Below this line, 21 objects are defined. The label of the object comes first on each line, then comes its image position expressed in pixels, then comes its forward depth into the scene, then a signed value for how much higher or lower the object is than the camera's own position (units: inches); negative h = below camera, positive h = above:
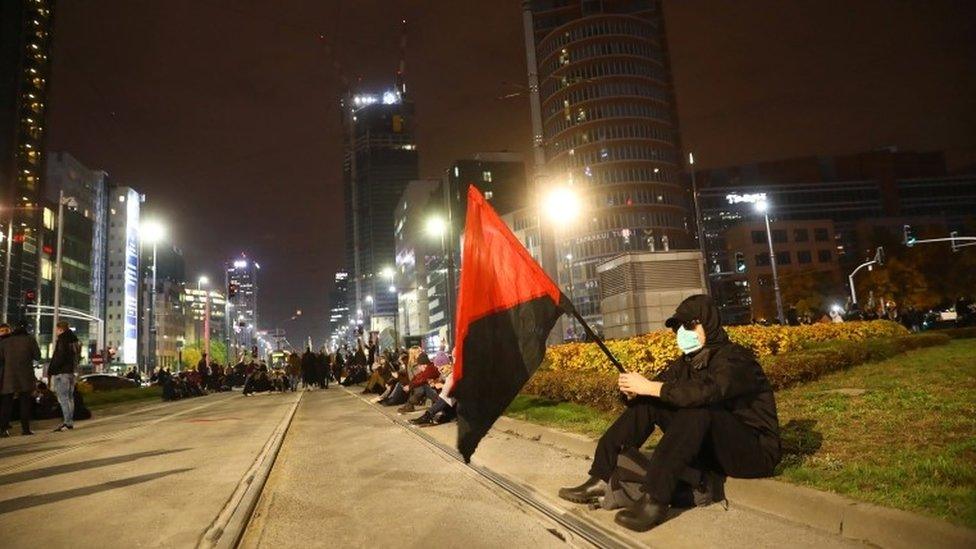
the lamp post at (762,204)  1726.1 +389.4
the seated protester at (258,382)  1137.6 -33.5
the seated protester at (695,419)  164.6 -25.2
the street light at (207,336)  1509.0 +89.9
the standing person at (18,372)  471.8 +7.7
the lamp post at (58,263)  1354.6 +259.1
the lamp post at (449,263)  1674.5 +342.6
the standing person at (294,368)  1250.6 -14.3
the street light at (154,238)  2380.7 +520.2
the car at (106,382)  1316.4 -15.2
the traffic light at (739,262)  1448.1 +159.4
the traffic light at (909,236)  1456.8 +193.8
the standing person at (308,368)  1219.2 -15.0
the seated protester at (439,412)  457.1 -45.3
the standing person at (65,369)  506.9 +7.8
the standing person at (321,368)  1275.8 -18.6
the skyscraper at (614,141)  3973.9 +1336.1
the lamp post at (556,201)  613.9 +178.0
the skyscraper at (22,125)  3134.8 +1355.3
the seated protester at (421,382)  543.8 -26.9
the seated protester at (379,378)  804.6 -29.9
